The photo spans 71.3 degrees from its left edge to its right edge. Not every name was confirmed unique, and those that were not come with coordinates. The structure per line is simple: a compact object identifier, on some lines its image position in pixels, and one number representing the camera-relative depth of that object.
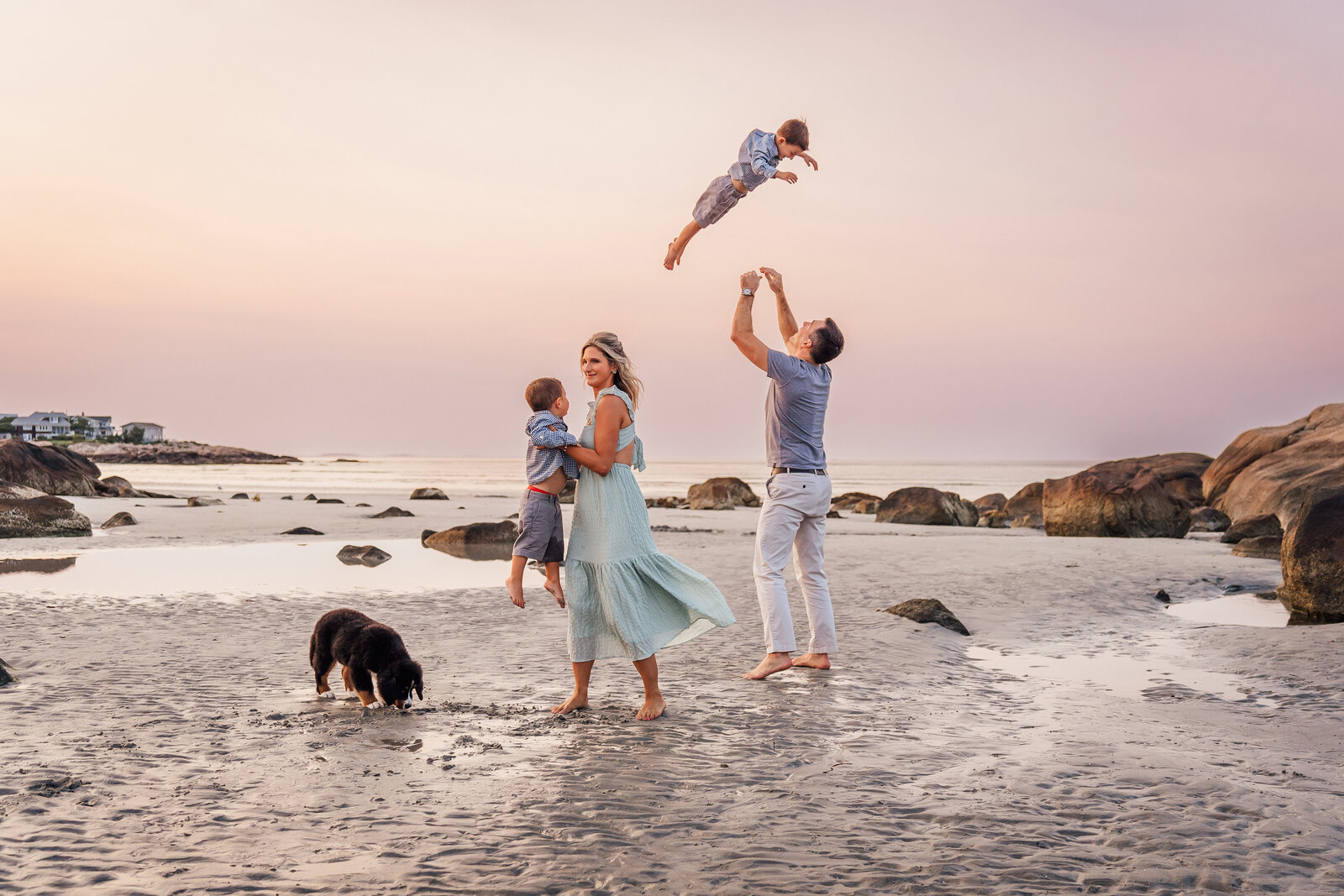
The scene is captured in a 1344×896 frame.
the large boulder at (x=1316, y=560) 9.05
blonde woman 5.53
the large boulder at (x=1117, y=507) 18.77
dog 5.59
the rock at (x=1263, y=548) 14.52
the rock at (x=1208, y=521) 21.58
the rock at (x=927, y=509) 23.08
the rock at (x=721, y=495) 28.62
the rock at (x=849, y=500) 31.39
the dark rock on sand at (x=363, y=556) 13.66
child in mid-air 5.91
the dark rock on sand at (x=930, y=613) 8.91
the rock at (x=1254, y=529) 16.92
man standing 6.78
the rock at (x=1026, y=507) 23.77
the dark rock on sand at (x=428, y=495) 31.69
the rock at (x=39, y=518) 15.49
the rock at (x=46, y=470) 24.19
